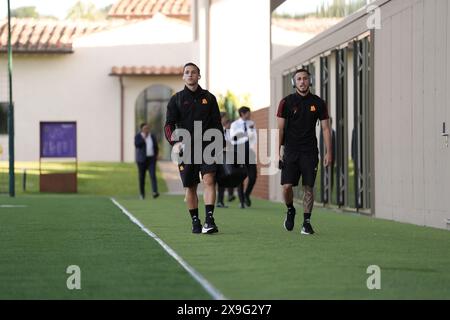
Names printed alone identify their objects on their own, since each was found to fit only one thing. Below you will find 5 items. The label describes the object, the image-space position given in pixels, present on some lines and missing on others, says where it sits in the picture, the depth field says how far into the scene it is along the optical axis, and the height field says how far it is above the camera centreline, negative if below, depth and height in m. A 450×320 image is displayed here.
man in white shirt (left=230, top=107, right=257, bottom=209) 24.34 +0.43
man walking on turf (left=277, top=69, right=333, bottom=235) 14.94 +0.30
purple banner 36.78 +0.59
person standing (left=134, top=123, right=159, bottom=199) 31.44 +0.08
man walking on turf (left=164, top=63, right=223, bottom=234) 14.77 +0.47
